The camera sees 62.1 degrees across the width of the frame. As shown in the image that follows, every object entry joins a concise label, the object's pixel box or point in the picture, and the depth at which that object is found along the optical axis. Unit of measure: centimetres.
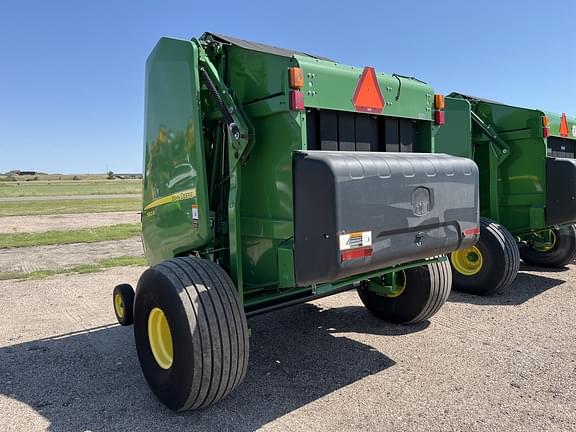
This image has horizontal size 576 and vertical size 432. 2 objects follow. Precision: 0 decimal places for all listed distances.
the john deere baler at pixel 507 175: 600
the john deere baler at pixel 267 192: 288
